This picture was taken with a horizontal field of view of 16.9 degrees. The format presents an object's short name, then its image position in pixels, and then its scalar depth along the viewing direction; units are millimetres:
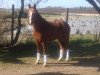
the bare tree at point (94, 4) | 15444
